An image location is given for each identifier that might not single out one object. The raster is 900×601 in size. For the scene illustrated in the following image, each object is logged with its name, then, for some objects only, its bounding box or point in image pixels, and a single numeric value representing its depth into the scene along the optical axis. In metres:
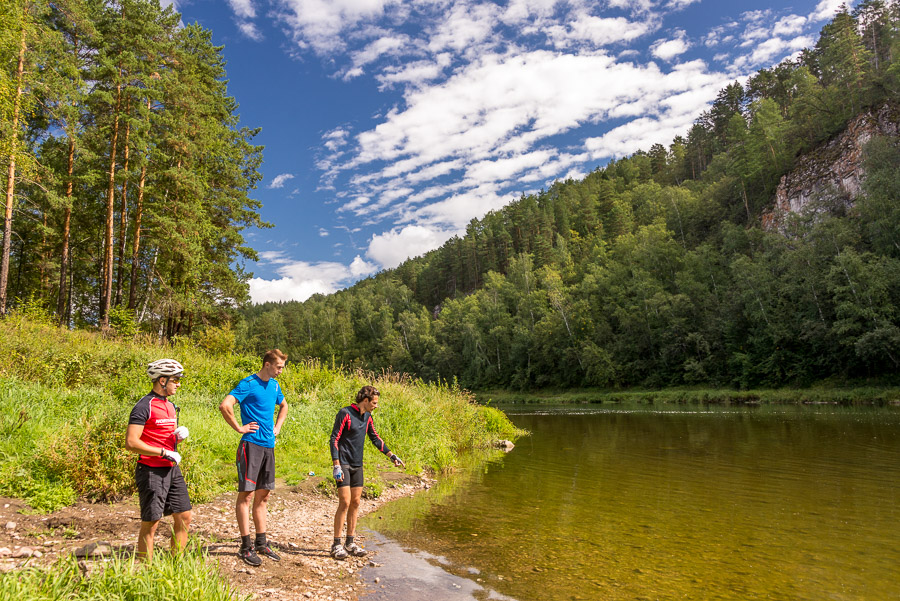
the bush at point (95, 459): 6.84
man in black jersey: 6.36
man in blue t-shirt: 5.70
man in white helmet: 4.61
